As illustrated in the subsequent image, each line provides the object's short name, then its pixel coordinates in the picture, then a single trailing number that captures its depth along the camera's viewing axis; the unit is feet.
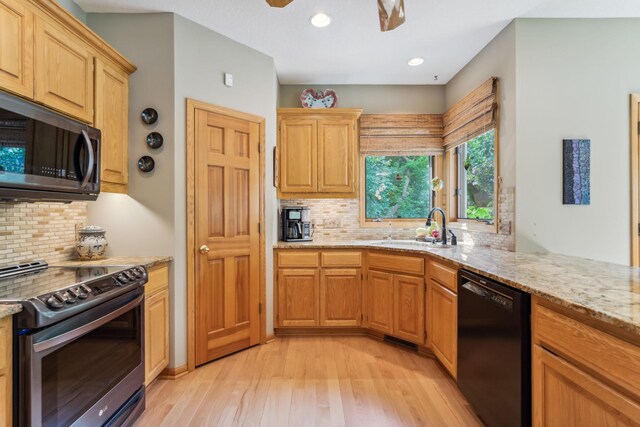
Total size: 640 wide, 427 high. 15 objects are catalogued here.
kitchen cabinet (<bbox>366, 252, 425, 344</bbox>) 8.81
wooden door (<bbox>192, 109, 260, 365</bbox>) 8.18
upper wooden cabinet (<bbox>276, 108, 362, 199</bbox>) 10.86
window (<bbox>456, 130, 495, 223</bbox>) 9.35
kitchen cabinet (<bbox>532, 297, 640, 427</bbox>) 3.12
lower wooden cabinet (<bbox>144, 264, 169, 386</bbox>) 6.70
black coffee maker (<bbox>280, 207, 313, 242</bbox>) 10.89
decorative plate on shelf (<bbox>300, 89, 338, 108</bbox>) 11.48
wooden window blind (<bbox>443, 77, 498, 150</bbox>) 8.41
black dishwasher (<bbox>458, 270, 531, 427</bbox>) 4.64
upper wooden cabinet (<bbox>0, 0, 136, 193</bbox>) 4.76
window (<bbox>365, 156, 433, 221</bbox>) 12.27
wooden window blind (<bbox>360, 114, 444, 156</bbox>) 11.84
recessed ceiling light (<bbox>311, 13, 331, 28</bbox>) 7.67
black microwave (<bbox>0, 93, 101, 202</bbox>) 4.38
